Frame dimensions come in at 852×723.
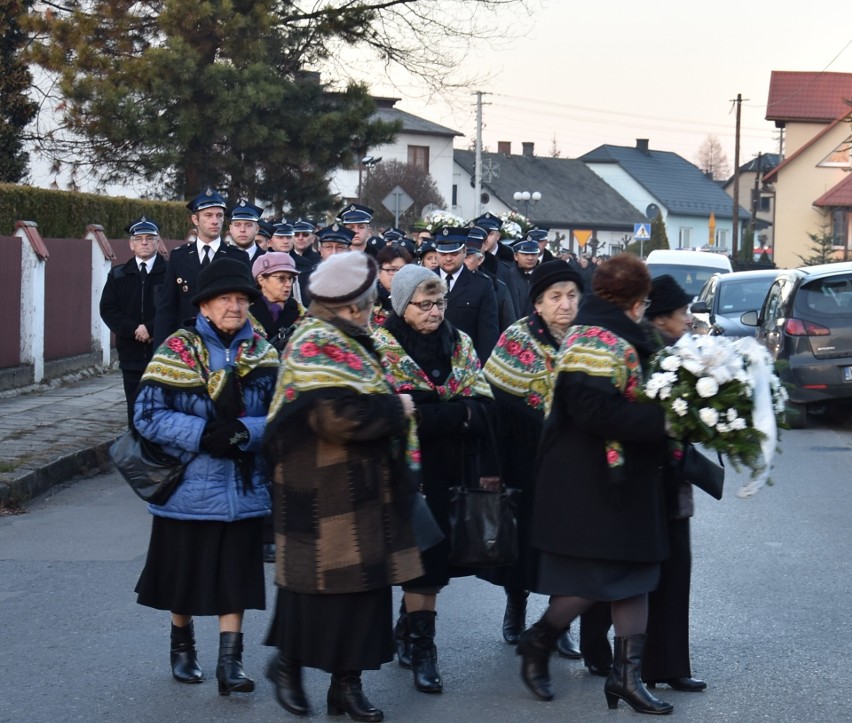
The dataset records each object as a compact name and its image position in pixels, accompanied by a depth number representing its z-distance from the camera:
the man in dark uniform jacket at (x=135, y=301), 11.42
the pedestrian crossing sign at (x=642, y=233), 48.75
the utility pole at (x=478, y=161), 55.00
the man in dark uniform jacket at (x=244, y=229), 11.34
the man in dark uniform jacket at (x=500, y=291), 11.98
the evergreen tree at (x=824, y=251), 46.34
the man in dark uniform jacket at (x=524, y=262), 13.89
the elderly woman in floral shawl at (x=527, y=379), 6.54
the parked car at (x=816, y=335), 15.11
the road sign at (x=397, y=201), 33.47
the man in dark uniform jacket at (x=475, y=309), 10.67
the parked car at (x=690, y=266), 26.23
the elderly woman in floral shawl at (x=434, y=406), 6.11
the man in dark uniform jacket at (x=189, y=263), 10.04
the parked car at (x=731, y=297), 19.36
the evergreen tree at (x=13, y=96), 27.47
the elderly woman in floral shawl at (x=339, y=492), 5.34
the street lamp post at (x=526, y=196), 54.47
